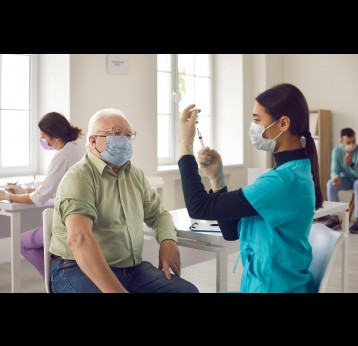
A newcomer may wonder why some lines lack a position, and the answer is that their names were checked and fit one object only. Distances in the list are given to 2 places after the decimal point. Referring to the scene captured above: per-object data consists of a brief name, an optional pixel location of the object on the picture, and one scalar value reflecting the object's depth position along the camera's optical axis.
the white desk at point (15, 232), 3.00
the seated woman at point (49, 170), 2.92
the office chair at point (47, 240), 1.91
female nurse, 1.45
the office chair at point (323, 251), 1.46
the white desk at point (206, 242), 1.97
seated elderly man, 1.70
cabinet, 6.41
